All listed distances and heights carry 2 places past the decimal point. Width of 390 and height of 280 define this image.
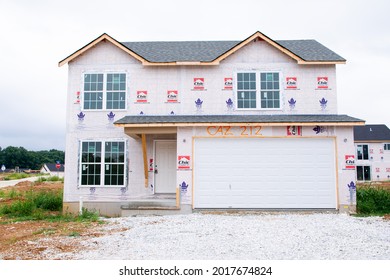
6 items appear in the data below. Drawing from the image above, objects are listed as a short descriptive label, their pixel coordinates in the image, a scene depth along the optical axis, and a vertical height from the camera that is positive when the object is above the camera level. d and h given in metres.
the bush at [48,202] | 15.02 -1.14
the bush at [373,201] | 13.40 -1.03
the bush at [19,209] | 13.71 -1.34
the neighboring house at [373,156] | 45.00 +2.23
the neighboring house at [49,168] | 94.23 +1.60
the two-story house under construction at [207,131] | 13.43 +1.63
